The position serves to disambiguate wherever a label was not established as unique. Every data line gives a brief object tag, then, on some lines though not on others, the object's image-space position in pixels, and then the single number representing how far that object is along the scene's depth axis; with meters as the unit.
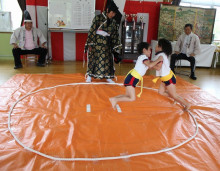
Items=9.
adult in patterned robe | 3.27
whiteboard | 5.00
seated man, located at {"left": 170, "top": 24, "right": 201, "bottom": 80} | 4.37
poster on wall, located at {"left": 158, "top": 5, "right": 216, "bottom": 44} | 5.48
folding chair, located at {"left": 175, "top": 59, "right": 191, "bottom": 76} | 4.76
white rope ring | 1.39
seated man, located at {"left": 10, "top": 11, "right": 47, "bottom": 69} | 4.59
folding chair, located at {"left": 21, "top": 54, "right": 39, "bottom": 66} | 5.41
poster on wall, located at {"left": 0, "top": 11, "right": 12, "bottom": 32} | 5.43
